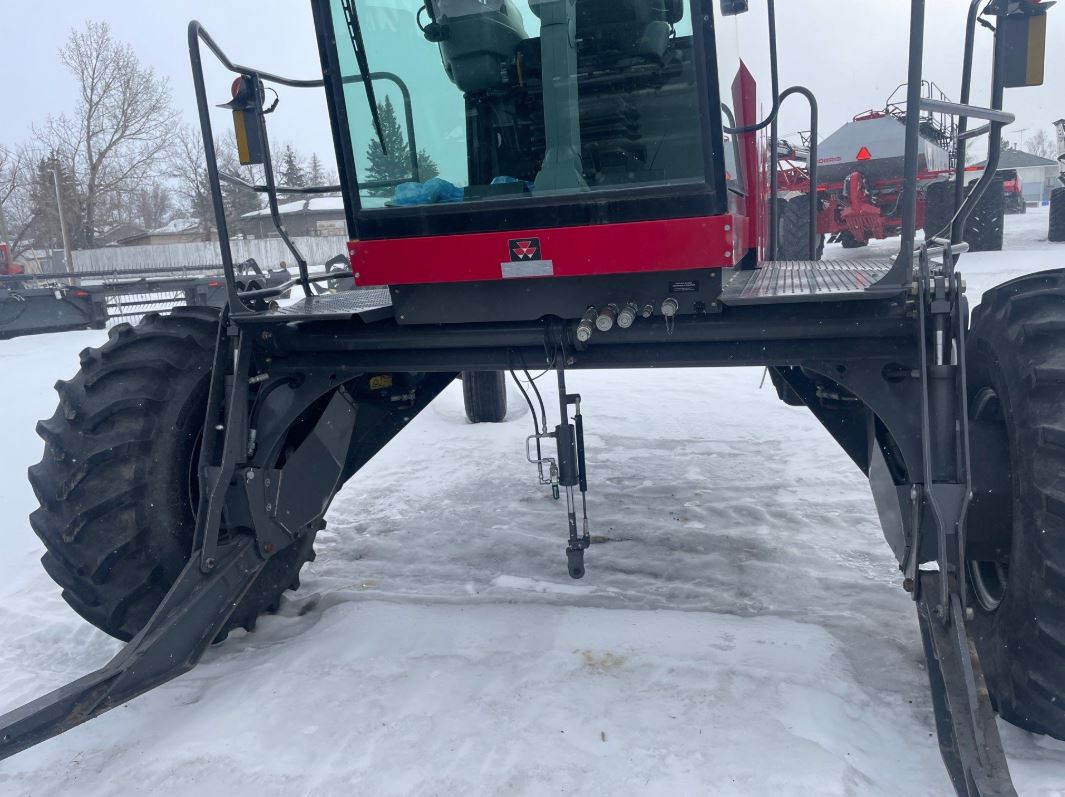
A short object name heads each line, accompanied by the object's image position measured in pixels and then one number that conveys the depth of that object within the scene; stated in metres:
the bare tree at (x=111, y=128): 34.12
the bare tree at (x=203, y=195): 26.38
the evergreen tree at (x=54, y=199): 40.31
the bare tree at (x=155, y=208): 50.44
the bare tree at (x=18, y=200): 42.41
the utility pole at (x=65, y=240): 33.69
